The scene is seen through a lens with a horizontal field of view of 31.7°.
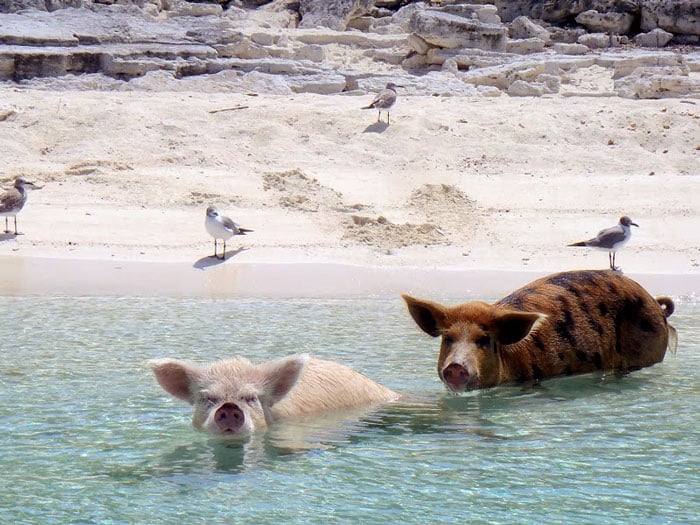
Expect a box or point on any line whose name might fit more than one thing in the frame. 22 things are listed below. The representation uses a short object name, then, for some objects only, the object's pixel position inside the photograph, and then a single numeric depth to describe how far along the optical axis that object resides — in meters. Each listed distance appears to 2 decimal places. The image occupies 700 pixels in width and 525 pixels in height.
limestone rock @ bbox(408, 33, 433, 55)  23.67
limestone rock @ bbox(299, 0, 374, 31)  27.81
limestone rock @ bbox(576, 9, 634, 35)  28.53
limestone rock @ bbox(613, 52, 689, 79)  22.25
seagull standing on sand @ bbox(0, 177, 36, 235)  12.62
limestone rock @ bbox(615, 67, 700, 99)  19.59
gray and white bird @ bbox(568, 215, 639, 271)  12.02
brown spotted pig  6.89
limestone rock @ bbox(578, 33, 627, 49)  26.92
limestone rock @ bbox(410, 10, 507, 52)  23.52
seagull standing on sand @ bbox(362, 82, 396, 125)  17.41
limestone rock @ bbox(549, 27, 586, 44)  27.34
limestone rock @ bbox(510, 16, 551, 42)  26.64
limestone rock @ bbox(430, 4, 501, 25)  25.83
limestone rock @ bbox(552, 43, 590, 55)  25.03
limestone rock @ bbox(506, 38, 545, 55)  24.84
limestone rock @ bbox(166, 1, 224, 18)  28.66
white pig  5.66
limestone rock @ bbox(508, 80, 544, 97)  20.04
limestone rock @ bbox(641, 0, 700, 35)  27.67
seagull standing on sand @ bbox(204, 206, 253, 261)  12.22
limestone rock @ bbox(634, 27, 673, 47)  27.27
